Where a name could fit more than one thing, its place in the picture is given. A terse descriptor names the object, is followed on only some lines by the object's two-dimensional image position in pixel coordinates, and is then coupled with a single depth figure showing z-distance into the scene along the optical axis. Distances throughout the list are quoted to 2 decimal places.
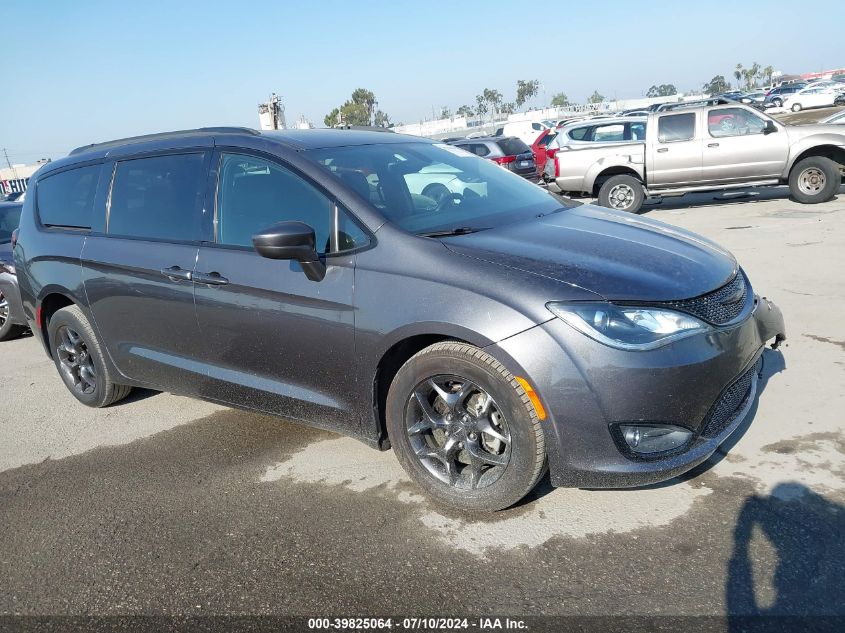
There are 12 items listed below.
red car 14.71
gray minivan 2.80
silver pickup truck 11.49
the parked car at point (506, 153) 16.88
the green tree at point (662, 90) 143.62
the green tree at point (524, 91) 134.12
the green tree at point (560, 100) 140.00
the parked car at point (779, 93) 51.44
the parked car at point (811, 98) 47.53
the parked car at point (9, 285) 6.81
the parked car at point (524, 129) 37.56
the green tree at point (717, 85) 132.43
